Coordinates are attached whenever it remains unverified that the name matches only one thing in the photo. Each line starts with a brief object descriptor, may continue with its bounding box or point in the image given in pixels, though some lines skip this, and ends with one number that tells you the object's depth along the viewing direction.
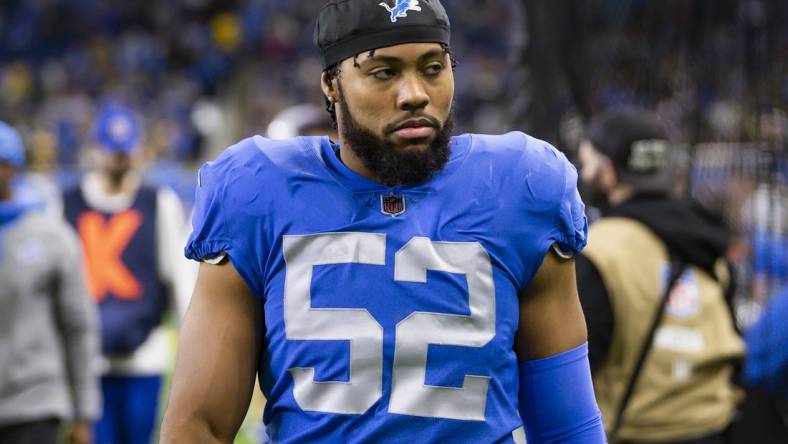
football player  4.12
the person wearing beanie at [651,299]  7.17
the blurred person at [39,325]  8.68
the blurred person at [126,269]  11.61
